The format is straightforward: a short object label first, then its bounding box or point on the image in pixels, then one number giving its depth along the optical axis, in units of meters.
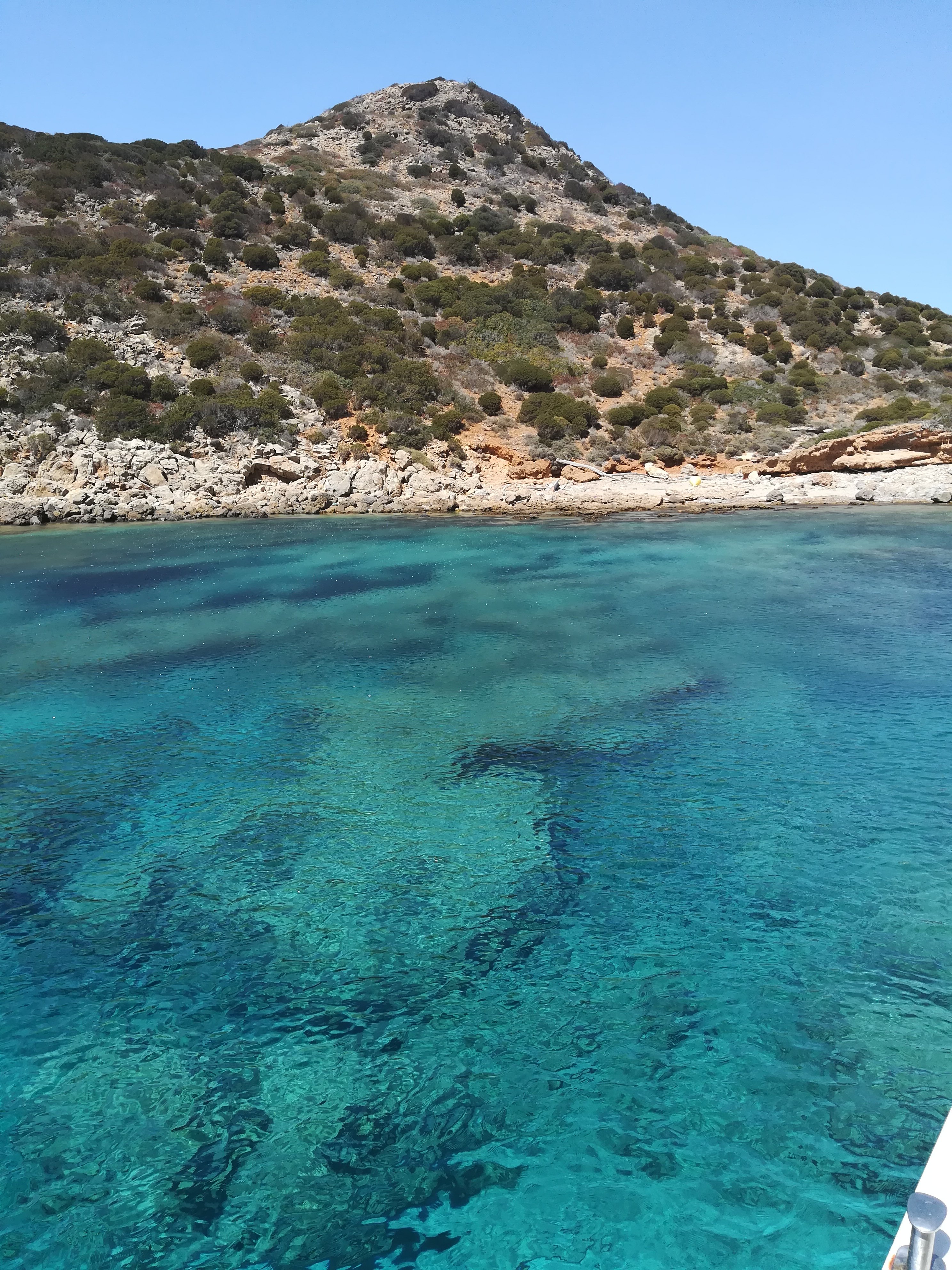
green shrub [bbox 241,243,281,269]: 40.22
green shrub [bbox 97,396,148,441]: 28.31
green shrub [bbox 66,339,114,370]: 30.92
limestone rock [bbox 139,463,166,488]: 27.31
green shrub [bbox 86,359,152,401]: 30.05
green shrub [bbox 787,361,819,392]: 37.03
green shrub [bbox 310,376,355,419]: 31.42
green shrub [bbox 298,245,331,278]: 40.91
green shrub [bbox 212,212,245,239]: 42.22
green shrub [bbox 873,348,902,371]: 38.97
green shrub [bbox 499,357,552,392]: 35.06
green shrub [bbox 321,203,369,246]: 44.94
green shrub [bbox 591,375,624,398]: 35.72
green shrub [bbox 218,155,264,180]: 48.53
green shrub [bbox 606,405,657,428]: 33.06
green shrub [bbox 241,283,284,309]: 37.34
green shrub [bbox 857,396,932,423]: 32.47
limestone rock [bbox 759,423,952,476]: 28.25
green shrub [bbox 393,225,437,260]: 44.09
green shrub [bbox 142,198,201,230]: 42.00
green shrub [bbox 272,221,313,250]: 43.00
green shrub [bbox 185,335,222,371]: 32.44
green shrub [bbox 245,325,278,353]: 34.44
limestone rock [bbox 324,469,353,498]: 27.70
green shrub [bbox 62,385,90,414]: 29.11
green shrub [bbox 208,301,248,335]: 35.16
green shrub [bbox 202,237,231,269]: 39.66
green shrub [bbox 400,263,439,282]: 42.03
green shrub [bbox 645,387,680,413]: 34.53
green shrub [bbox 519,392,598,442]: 31.98
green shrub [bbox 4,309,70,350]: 31.73
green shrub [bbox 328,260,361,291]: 39.94
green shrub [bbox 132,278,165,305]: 35.53
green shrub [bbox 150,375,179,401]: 30.44
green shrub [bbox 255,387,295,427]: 29.86
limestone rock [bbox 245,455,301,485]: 28.00
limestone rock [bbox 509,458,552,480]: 29.66
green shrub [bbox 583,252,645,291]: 44.97
